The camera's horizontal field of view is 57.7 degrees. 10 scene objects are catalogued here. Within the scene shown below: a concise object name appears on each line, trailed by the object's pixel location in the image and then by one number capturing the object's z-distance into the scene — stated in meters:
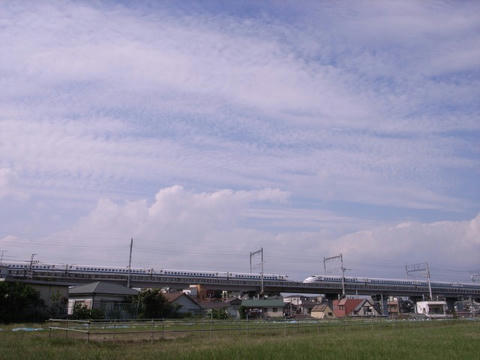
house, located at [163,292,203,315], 54.12
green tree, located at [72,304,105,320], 37.69
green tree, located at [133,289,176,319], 44.06
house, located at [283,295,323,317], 77.91
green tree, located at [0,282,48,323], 34.47
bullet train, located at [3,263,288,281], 69.69
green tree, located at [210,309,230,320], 50.69
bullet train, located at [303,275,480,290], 94.75
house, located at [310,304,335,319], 73.94
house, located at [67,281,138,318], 42.06
